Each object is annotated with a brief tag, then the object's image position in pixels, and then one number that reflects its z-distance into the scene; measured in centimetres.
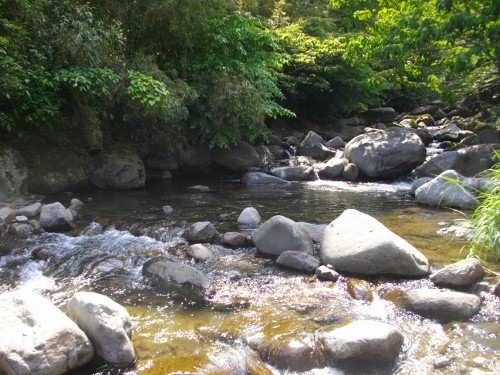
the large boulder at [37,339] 324
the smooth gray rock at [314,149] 1356
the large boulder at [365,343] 363
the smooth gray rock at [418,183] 979
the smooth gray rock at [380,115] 2100
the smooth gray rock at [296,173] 1168
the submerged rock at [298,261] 550
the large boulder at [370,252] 525
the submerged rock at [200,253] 589
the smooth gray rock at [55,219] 700
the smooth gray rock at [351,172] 1171
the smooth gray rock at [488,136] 1248
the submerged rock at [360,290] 479
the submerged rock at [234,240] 645
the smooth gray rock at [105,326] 361
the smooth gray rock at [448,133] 1531
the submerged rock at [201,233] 657
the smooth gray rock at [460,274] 488
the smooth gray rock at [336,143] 1470
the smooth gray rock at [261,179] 1120
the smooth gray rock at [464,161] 1049
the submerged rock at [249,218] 743
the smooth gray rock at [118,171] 993
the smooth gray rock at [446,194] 830
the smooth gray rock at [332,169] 1190
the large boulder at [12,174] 823
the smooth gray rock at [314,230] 655
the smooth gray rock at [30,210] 735
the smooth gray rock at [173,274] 512
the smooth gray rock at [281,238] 603
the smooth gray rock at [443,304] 434
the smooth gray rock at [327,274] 524
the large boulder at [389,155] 1148
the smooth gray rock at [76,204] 816
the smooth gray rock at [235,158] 1196
